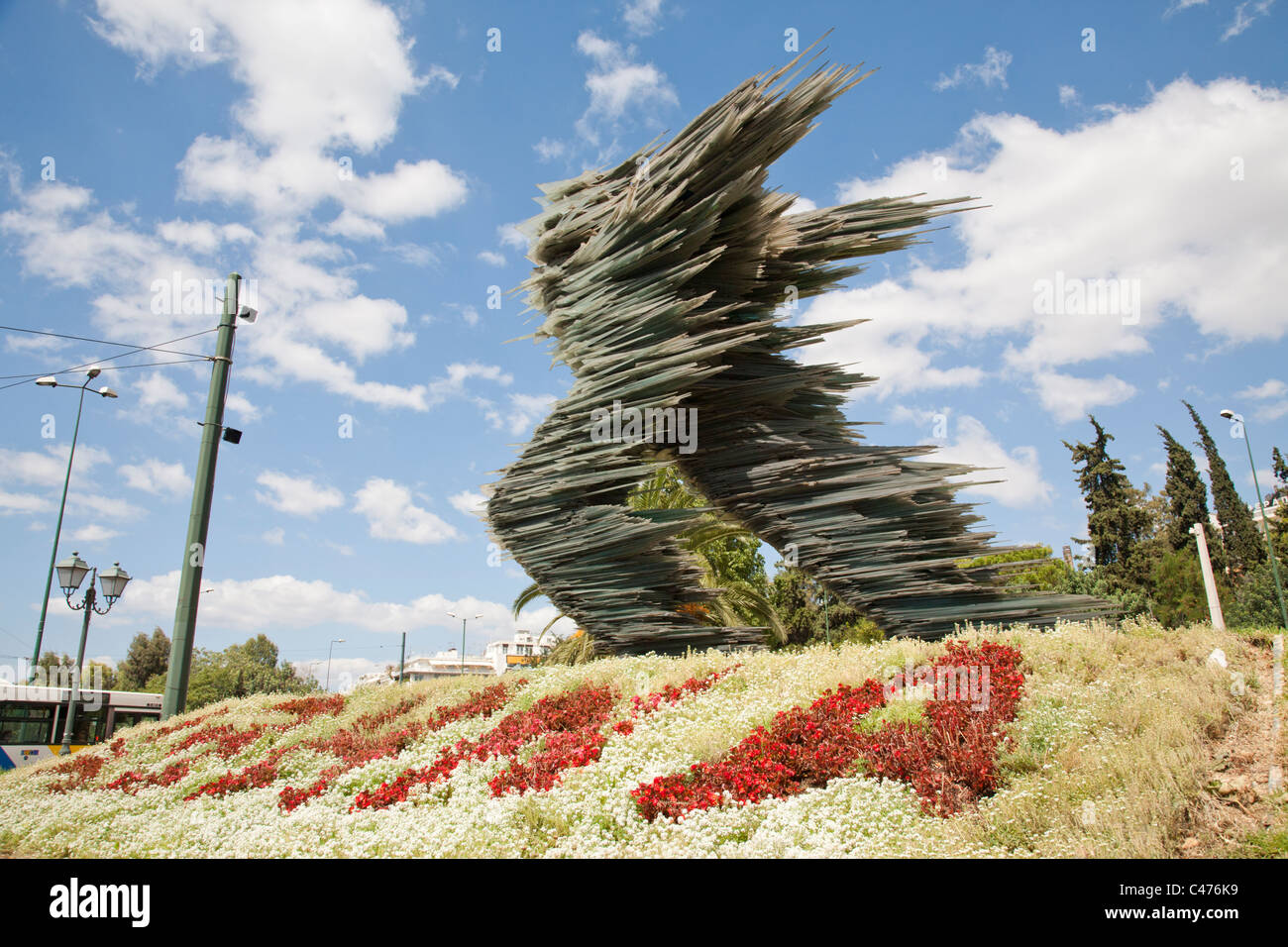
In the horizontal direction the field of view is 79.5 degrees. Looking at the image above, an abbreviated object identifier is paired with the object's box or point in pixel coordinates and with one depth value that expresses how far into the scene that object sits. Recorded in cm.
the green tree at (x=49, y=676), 1883
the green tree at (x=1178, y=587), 3281
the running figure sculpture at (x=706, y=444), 1187
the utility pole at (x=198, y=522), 1575
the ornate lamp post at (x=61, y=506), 2012
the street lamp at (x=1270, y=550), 2053
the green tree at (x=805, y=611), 4281
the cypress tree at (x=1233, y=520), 3725
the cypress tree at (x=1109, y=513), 3884
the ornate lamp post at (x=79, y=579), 1883
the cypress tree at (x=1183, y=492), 3775
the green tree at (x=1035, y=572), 1122
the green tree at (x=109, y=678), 5786
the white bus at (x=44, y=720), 1848
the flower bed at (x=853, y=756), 624
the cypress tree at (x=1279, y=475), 4206
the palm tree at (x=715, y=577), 2239
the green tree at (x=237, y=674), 6324
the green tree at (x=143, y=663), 5962
